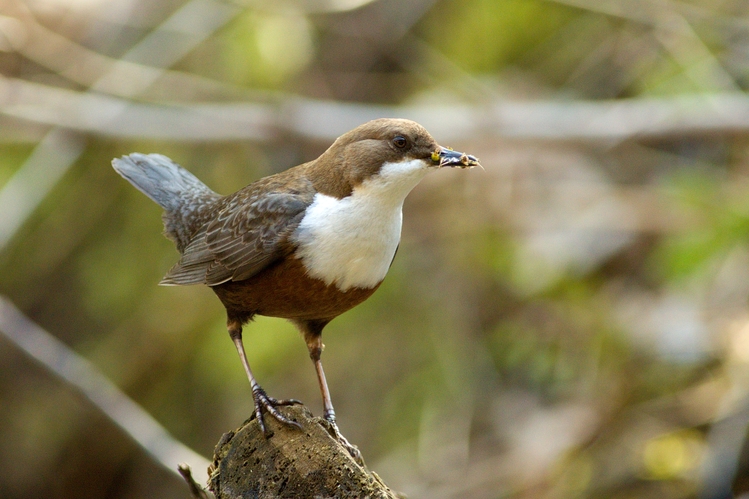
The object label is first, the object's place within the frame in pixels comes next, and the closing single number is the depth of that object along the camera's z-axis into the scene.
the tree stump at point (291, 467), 4.34
